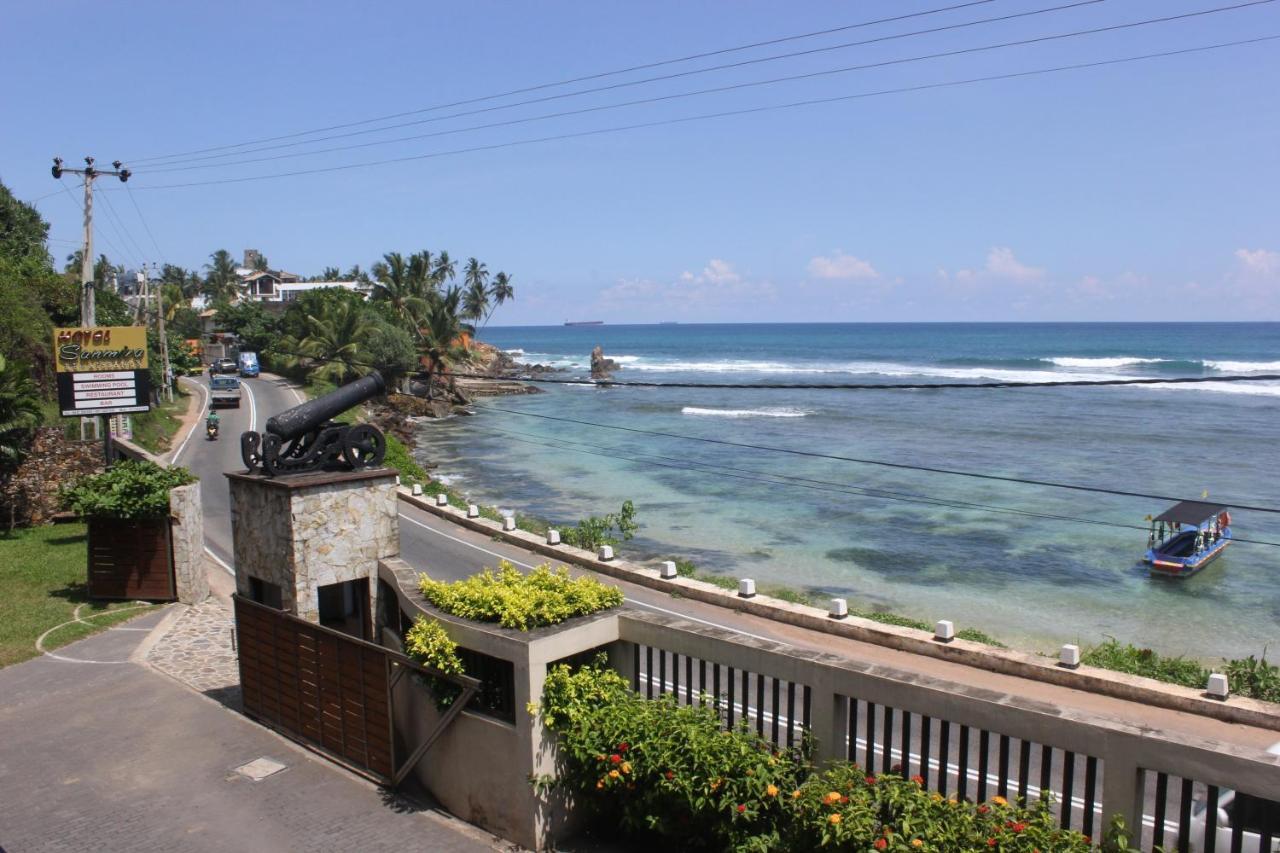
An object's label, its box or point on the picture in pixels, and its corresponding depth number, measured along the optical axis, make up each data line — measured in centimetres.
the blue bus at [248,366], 6931
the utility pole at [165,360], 4741
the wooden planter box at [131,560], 1642
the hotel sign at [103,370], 2139
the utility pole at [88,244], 2588
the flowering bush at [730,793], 503
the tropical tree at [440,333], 6631
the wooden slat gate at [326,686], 849
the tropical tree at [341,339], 5872
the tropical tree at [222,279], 11700
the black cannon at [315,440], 995
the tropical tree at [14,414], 2180
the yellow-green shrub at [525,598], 728
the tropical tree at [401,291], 6838
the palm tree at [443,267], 8850
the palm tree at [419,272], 7150
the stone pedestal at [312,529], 969
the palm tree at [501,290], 11725
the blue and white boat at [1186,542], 2622
